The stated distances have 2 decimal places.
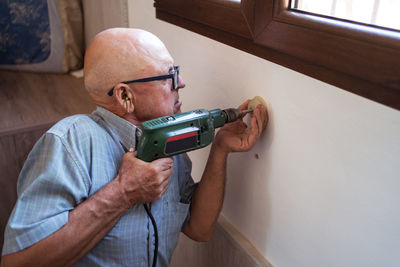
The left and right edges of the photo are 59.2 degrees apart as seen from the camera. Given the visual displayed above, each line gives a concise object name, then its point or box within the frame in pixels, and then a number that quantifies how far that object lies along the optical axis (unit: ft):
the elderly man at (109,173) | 2.56
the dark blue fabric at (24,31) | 6.17
